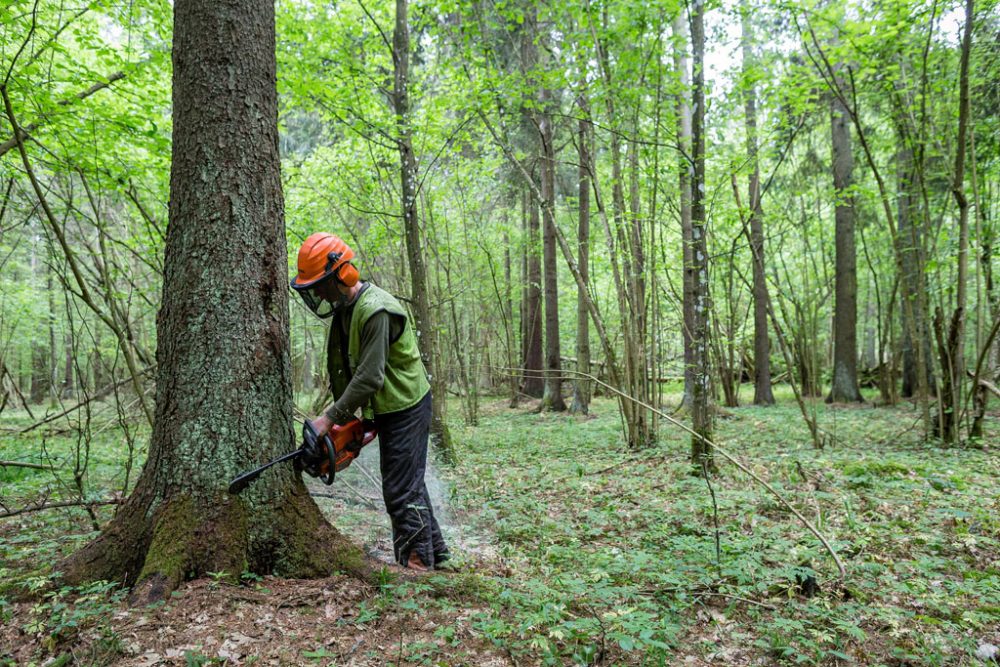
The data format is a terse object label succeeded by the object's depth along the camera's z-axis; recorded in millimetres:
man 3203
